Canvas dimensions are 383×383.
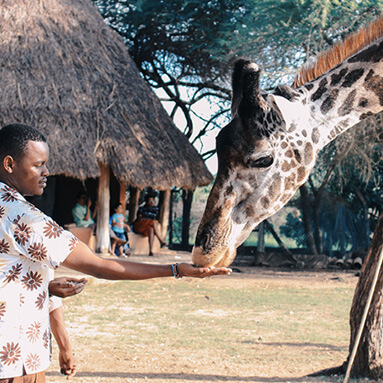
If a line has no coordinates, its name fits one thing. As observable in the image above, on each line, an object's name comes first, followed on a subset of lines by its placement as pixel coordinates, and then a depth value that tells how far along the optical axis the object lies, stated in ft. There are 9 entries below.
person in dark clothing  40.14
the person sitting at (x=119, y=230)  36.88
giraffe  8.05
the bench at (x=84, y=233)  32.81
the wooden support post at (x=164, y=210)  44.66
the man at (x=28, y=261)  6.28
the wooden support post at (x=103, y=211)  35.94
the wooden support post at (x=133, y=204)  46.37
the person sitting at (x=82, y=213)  35.86
